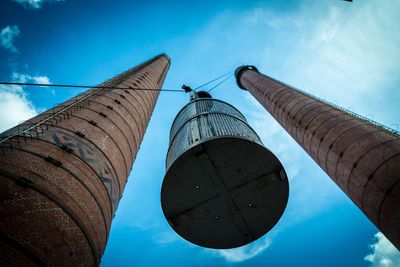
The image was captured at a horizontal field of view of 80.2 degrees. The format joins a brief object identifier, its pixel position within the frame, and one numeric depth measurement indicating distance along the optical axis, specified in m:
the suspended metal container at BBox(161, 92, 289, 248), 5.02
